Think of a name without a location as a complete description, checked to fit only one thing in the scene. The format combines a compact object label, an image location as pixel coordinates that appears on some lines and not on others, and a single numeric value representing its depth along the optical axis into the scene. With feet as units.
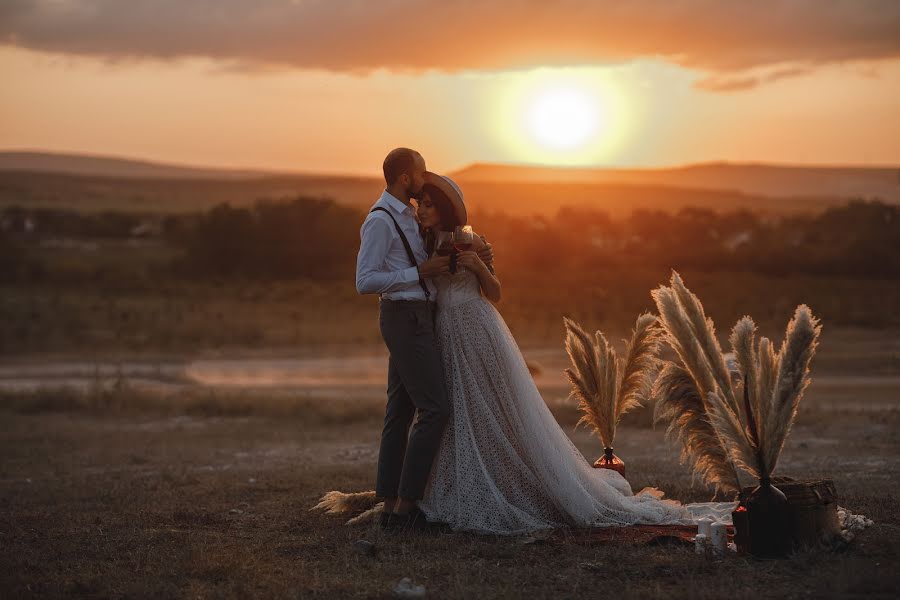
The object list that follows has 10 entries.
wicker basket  19.76
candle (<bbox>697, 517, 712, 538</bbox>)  20.30
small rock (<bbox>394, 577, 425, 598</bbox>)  17.85
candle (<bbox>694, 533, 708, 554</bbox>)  20.21
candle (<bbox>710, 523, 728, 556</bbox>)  20.16
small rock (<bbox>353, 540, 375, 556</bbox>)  20.88
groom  22.48
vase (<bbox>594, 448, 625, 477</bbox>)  25.30
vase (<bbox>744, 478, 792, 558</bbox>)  19.71
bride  22.52
